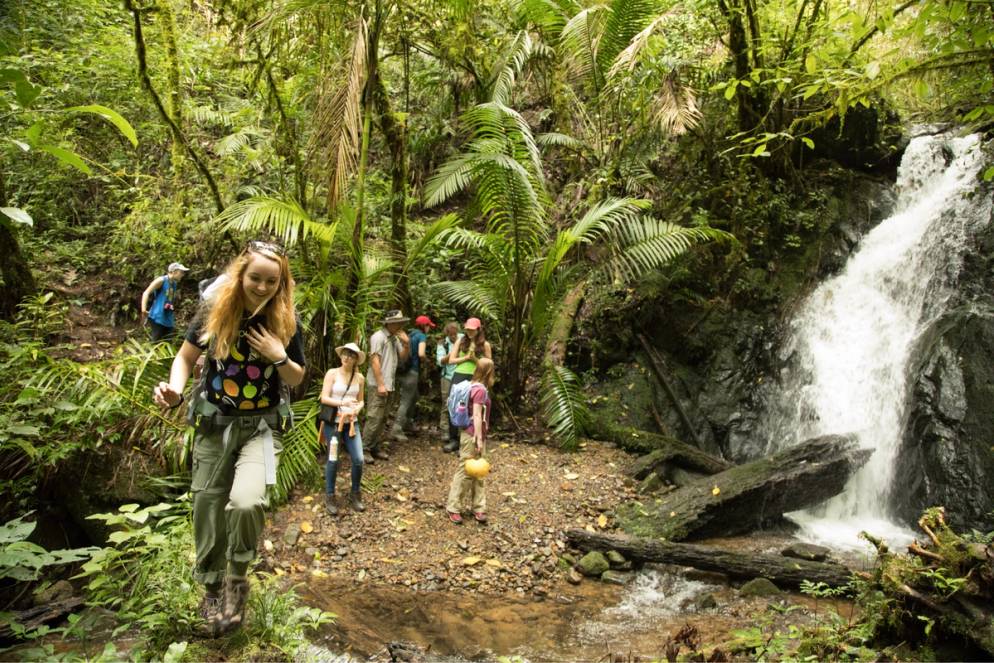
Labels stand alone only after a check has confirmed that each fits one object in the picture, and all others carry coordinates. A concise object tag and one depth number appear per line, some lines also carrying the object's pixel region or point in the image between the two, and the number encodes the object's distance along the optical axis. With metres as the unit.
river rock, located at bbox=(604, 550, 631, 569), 5.99
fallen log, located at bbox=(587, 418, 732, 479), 7.89
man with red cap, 8.09
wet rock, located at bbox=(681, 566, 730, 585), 5.77
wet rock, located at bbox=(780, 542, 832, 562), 6.04
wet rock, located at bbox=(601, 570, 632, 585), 5.76
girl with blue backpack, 6.22
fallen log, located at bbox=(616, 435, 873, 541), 6.61
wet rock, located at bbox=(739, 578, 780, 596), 5.41
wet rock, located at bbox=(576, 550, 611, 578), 5.88
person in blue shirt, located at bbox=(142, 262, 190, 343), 7.79
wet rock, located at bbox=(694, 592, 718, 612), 5.24
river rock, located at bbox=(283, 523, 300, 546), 5.72
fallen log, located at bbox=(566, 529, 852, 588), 5.48
